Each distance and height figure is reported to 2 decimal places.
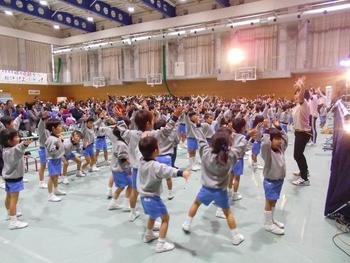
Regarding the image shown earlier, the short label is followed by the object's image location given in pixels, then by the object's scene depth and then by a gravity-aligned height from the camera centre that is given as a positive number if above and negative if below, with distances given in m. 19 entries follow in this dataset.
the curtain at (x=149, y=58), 19.11 +3.43
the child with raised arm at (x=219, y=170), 2.62 -0.65
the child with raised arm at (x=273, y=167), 3.00 -0.68
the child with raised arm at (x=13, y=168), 3.18 -0.75
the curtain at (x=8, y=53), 19.49 +3.76
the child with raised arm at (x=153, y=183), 2.50 -0.75
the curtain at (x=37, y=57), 20.97 +3.82
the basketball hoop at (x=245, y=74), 15.68 +1.90
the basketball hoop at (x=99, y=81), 21.30 +1.90
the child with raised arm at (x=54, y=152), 4.01 -0.70
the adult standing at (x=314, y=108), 7.76 -0.04
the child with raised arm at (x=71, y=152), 5.05 -0.89
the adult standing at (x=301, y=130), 4.59 -0.40
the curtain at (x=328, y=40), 13.66 +3.43
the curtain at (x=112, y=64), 20.88 +3.26
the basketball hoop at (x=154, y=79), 19.14 +1.88
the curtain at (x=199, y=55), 17.27 +3.28
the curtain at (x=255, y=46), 15.42 +3.55
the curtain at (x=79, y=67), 22.70 +3.20
